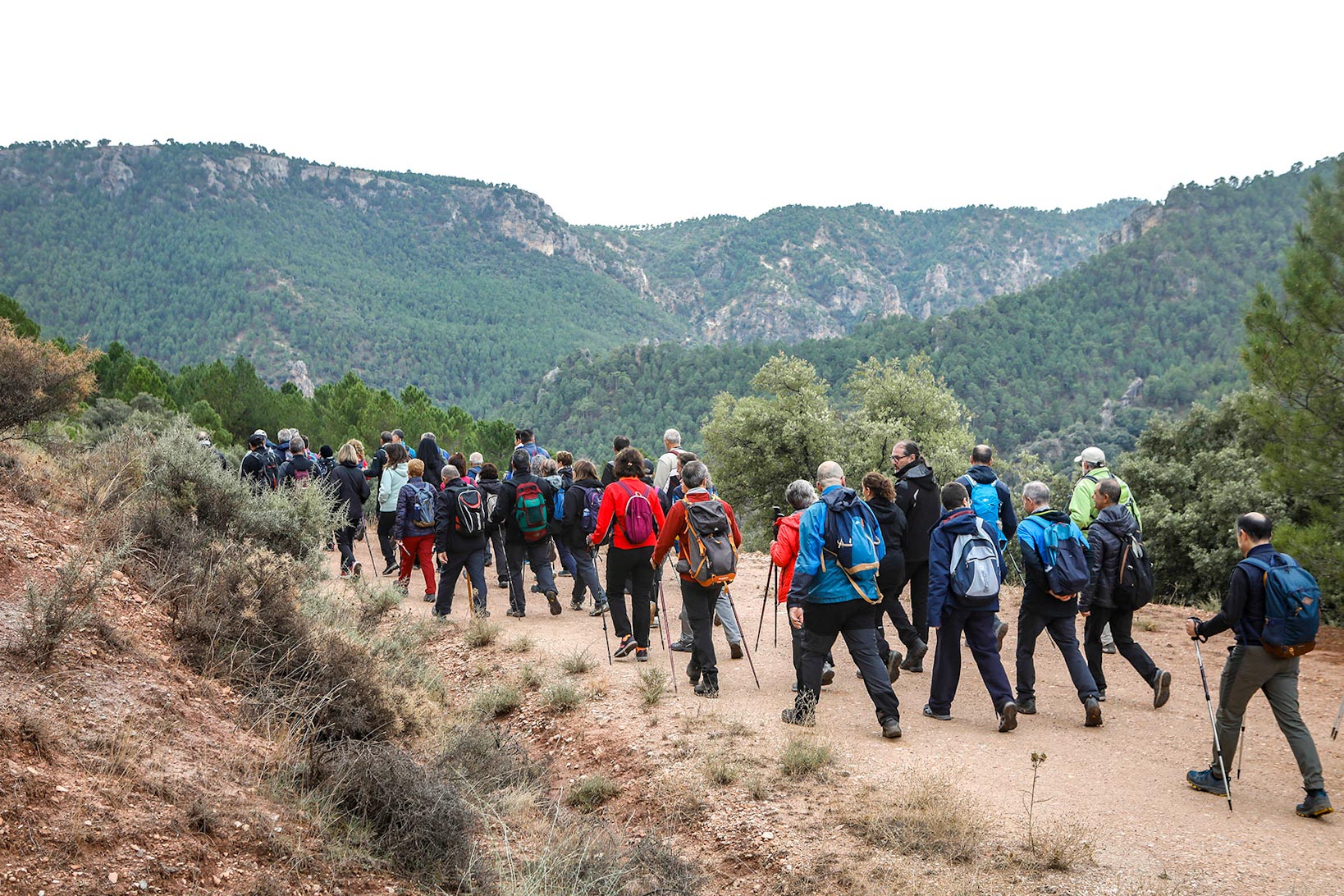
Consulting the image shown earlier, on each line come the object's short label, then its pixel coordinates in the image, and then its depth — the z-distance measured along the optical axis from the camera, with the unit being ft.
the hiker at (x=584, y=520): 33.91
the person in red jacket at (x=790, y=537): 22.65
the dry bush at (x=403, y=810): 14.35
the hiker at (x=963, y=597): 21.74
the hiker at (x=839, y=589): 20.74
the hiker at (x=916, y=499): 26.58
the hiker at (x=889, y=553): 24.54
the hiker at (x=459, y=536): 32.89
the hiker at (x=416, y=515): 34.27
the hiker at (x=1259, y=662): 17.31
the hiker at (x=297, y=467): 38.78
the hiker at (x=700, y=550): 23.85
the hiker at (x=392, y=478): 38.24
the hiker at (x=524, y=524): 33.91
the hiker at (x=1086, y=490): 27.99
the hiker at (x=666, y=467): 31.78
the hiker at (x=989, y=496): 25.88
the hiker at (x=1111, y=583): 23.63
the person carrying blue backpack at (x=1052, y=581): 22.41
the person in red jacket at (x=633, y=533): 26.76
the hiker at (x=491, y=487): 34.17
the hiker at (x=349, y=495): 38.91
